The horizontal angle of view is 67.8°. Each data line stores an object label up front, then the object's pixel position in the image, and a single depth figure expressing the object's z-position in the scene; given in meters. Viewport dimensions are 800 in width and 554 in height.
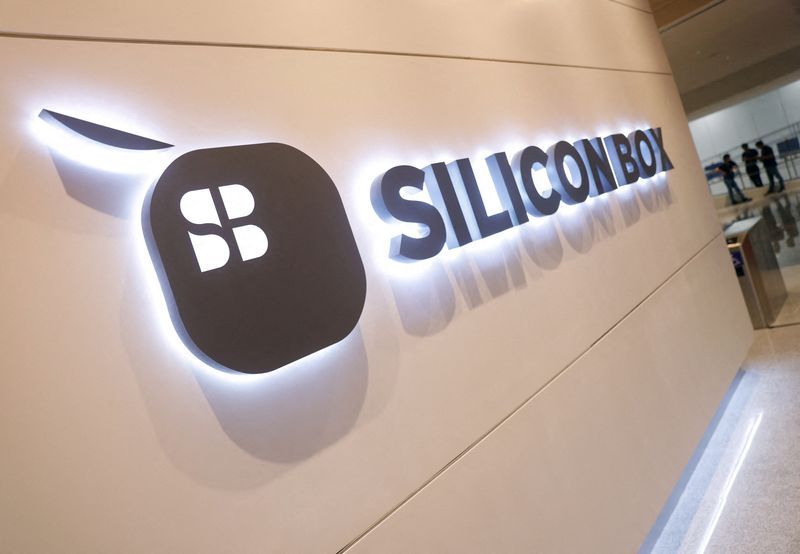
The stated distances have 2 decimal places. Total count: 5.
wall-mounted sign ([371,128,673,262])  1.90
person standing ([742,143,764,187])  15.55
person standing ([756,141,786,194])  14.84
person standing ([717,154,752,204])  15.31
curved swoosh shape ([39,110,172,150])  1.23
